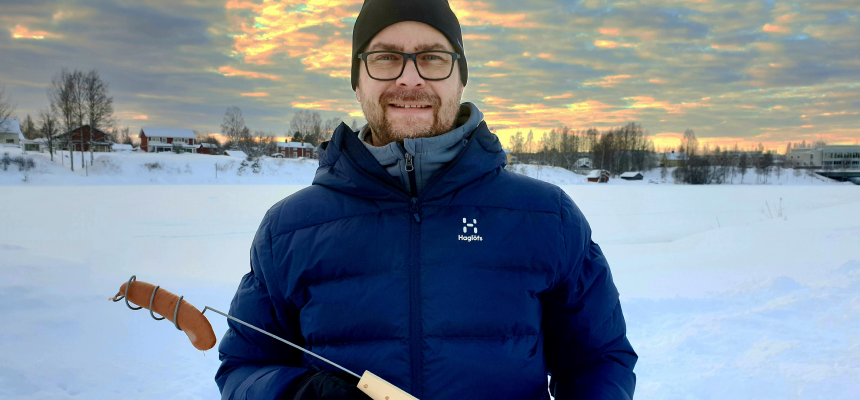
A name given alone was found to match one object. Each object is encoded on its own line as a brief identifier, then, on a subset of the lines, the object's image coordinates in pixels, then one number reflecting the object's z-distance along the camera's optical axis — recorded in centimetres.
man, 147
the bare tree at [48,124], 4072
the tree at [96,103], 4222
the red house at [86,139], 4258
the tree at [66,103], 4106
